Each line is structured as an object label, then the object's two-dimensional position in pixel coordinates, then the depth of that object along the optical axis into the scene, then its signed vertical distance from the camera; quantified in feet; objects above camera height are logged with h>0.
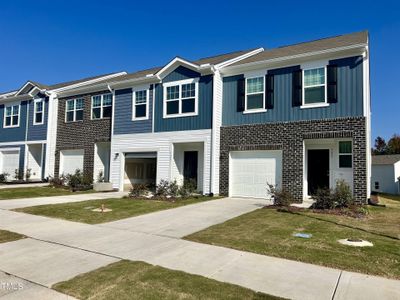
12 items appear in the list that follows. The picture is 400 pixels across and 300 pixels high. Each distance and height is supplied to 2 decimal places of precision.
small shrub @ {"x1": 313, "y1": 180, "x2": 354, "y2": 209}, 38.75 -3.99
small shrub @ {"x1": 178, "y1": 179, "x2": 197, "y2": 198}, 51.60 -4.27
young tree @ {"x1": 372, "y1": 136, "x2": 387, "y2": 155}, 199.29 +12.62
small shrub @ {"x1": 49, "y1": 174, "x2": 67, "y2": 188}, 69.67 -4.73
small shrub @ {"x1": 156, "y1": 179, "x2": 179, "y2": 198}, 52.29 -4.57
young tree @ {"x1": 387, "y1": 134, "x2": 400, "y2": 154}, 185.03 +12.59
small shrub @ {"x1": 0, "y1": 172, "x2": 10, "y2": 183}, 79.90 -4.47
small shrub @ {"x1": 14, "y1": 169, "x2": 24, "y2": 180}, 80.14 -3.68
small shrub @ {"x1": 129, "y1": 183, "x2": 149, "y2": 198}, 52.49 -4.83
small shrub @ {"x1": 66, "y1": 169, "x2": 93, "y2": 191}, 64.38 -4.34
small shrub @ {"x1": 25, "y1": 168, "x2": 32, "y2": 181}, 79.80 -3.59
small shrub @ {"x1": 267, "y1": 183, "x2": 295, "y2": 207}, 40.96 -4.36
